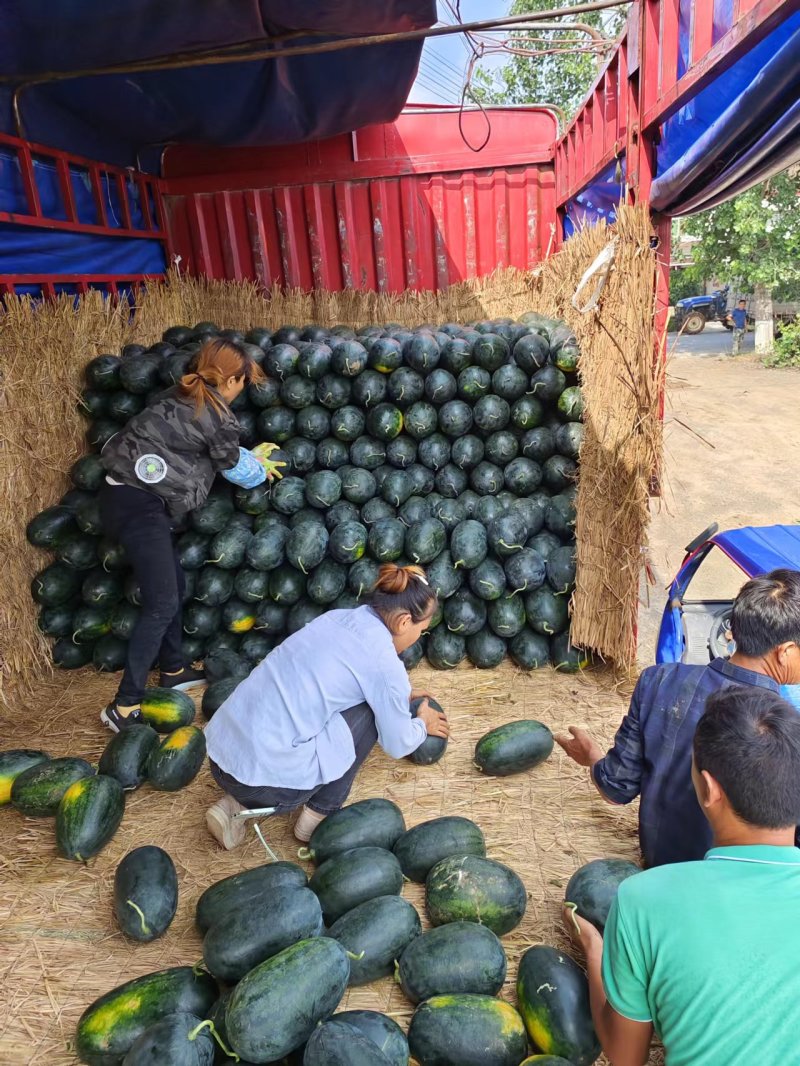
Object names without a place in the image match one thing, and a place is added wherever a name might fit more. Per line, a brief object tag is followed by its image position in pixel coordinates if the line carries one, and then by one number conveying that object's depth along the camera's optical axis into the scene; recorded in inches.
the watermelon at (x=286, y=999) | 67.7
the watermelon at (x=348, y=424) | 178.4
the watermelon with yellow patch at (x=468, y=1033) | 71.1
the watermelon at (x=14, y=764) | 123.0
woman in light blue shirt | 104.0
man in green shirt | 49.0
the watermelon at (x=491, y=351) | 178.9
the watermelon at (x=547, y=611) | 163.8
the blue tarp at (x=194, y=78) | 155.8
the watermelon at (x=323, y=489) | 171.5
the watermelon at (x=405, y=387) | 178.2
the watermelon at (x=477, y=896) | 89.7
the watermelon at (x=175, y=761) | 126.0
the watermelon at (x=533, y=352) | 175.6
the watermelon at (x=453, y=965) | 79.3
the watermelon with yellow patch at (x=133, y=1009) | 73.4
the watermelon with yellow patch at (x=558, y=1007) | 72.5
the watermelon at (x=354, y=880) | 90.5
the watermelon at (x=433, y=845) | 100.4
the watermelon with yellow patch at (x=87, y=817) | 108.7
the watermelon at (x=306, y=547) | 165.6
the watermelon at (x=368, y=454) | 178.9
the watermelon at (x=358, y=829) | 102.1
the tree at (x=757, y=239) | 604.1
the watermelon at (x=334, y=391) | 179.5
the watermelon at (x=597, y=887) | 87.6
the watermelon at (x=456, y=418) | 177.8
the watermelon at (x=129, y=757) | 125.6
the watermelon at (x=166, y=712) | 140.9
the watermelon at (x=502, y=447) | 177.9
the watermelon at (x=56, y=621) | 177.8
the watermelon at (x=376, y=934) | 81.6
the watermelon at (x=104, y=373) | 187.5
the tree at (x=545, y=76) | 773.3
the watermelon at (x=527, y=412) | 176.6
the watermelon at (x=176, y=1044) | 65.1
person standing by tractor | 761.6
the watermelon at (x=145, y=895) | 92.4
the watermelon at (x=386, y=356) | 179.3
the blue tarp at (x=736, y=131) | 116.1
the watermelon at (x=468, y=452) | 179.0
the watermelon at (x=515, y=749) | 126.6
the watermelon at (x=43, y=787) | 117.5
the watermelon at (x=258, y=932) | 78.0
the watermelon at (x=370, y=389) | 177.9
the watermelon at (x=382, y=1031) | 68.2
